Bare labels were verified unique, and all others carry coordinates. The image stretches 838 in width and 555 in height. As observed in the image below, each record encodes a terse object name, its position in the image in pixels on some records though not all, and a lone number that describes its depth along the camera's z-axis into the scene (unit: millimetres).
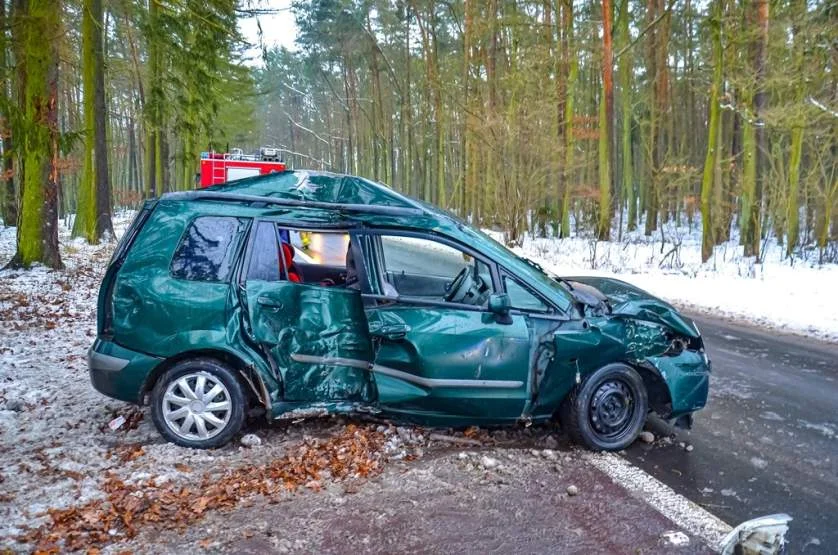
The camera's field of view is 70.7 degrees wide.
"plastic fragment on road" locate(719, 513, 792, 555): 2955
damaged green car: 4293
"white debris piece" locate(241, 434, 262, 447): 4426
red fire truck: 14828
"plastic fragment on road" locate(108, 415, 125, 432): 4699
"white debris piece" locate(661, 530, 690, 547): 3285
